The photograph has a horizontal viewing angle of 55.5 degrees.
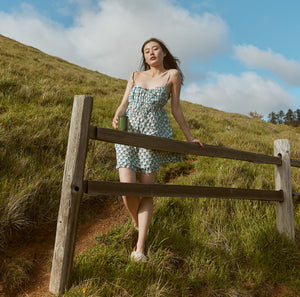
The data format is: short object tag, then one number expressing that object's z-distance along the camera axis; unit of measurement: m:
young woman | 2.86
